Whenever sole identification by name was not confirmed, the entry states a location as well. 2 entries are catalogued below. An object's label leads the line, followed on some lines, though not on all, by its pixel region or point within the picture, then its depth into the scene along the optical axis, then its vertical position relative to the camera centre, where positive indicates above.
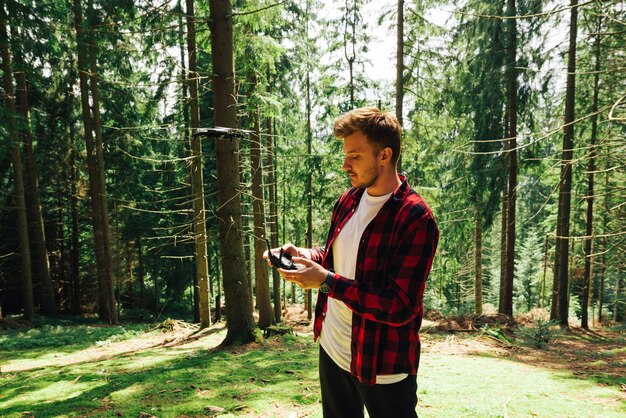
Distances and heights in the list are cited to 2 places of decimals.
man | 1.77 -0.48
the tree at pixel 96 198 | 13.45 -0.44
